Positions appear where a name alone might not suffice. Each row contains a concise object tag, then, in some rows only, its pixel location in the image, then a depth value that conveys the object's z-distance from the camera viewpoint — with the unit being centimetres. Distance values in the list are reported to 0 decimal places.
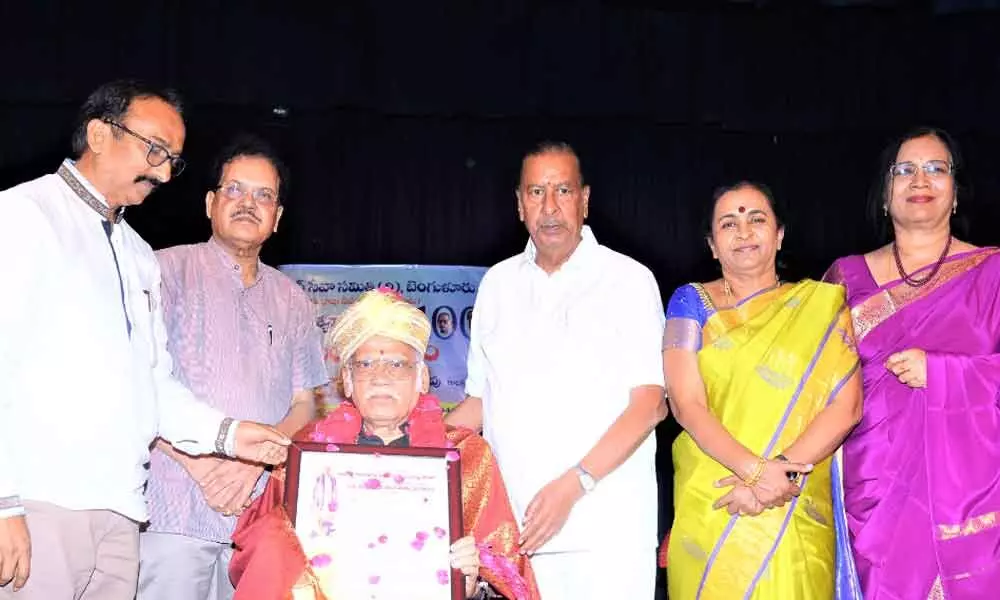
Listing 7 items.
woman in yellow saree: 297
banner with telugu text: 642
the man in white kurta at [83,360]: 235
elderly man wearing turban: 266
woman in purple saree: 306
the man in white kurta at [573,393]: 307
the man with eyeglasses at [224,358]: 302
